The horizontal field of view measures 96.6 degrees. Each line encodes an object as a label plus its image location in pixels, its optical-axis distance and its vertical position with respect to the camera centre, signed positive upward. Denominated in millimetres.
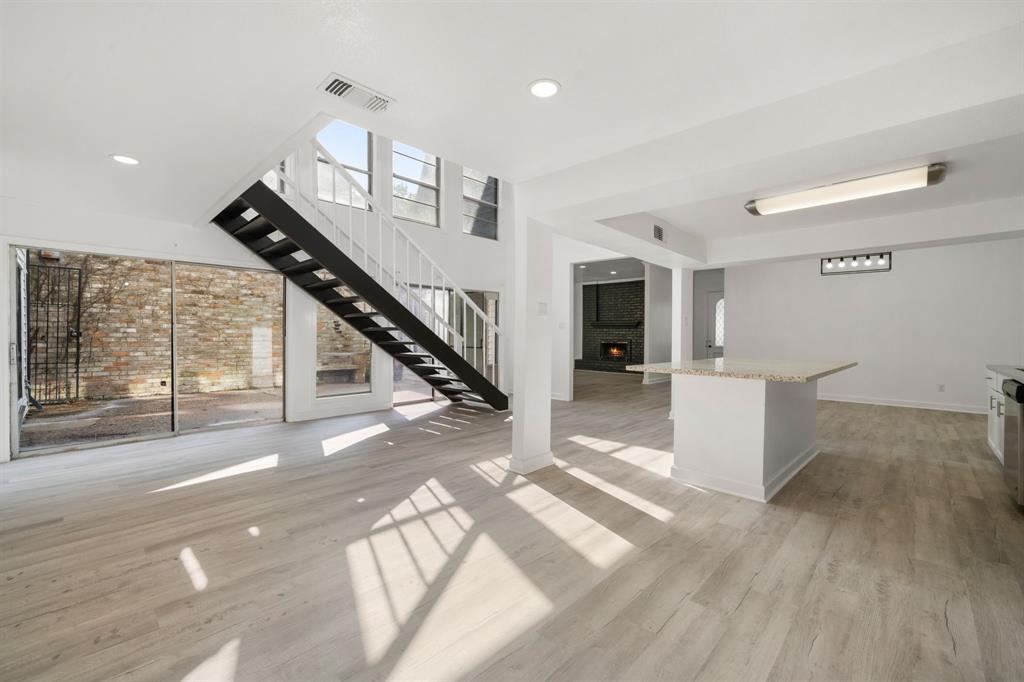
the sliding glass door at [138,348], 4711 -172
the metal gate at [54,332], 4664 +5
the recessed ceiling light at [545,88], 2324 +1286
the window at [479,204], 7828 +2299
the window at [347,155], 6187 +2547
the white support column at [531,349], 3879 -124
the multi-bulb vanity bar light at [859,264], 7113 +1156
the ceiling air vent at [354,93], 2256 +1250
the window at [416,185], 6941 +2337
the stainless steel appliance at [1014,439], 3000 -706
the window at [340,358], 6203 -336
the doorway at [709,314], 10719 +527
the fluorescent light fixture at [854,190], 3598 +1258
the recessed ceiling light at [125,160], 3131 +1204
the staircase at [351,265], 4430 +808
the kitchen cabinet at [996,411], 3900 -668
